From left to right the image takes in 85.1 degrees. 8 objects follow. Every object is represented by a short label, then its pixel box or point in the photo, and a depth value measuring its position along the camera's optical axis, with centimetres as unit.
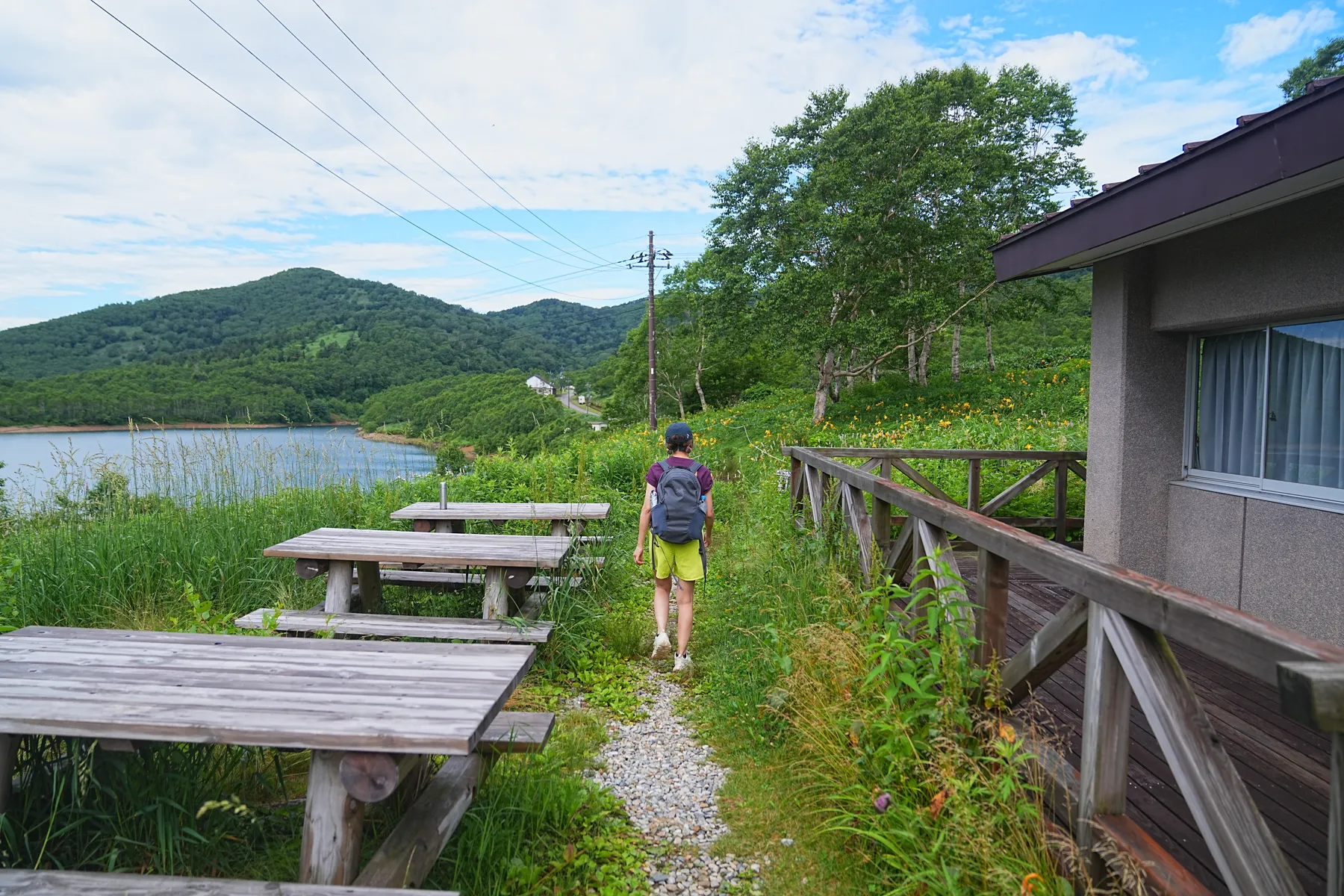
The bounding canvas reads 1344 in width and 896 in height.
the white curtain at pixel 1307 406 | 375
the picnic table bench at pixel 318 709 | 201
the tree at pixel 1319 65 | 3281
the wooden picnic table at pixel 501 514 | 601
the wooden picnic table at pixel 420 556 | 455
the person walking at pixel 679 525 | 478
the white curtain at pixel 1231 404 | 425
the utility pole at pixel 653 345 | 2505
